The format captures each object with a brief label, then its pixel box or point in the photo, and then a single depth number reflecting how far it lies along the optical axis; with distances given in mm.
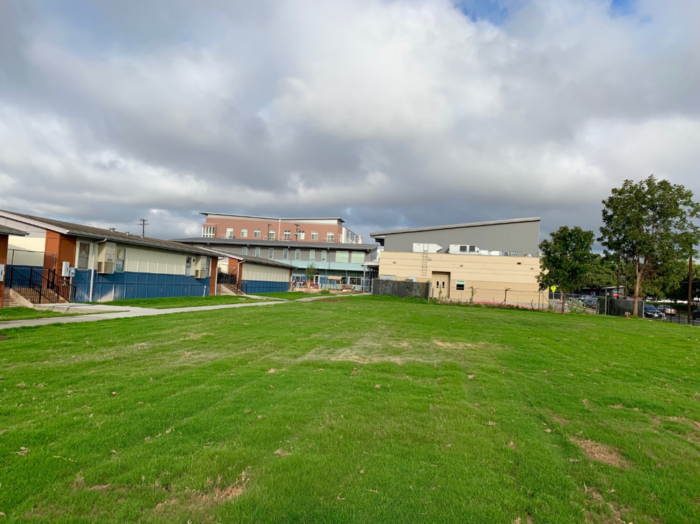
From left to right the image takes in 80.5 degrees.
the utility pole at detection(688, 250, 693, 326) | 33512
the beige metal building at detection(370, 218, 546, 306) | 50875
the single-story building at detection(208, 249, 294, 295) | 42781
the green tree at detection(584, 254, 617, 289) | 77938
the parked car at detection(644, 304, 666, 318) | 43312
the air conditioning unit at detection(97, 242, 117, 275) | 23703
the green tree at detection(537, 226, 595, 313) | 36250
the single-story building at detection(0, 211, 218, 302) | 21312
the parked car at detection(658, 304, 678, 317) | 44988
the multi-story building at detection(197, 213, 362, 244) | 84250
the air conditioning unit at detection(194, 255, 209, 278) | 33781
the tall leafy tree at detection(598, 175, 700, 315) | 39062
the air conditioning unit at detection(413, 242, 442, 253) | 56688
